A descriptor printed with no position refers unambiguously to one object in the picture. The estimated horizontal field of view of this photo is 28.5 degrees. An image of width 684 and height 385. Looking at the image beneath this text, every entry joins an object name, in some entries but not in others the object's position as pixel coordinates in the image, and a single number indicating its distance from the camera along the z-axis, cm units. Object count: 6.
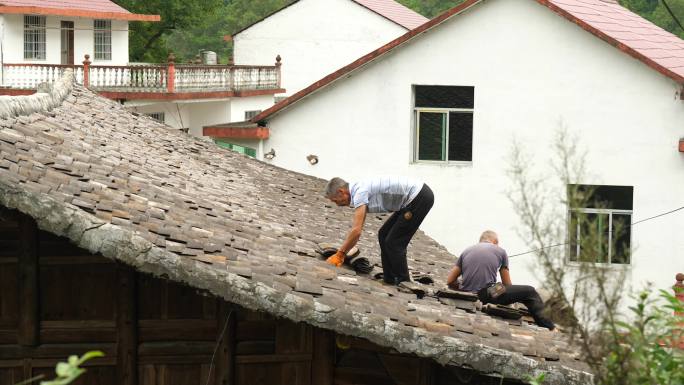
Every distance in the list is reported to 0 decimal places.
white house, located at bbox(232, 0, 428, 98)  4994
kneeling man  1126
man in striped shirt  1090
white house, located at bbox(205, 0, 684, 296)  2216
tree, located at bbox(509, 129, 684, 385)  620
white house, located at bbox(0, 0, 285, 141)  3869
